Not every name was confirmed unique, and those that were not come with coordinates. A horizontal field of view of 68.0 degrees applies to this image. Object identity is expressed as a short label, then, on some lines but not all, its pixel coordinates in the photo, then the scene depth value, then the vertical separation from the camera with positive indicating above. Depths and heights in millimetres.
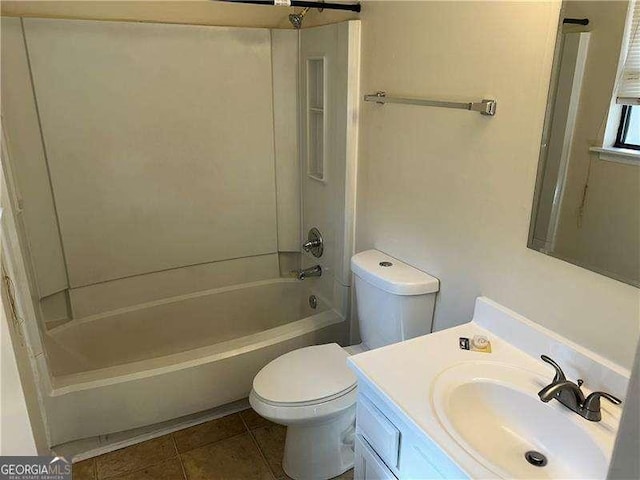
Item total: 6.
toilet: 1732 -1063
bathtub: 2006 -1242
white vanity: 1085 -756
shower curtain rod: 1957 +337
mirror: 1112 -145
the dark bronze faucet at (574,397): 1116 -707
